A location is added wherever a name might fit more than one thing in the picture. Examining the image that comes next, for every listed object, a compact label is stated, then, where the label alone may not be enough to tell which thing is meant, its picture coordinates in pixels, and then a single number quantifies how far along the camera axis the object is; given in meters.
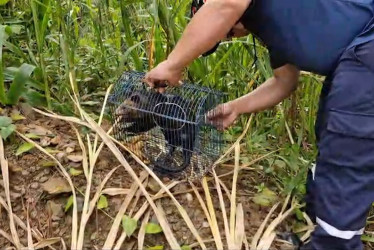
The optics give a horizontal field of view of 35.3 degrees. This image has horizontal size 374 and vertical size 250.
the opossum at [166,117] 1.74
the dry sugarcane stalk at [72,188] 1.66
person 1.44
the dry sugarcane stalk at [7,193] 1.68
